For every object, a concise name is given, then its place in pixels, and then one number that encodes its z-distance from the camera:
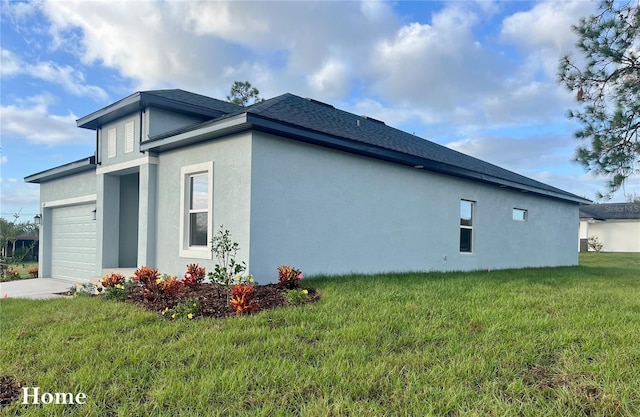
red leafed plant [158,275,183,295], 6.11
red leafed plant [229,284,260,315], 5.18
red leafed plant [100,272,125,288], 7.15
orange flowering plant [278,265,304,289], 6.62
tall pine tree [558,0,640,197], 8.16
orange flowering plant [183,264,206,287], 6.70
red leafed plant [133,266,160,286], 6.96
